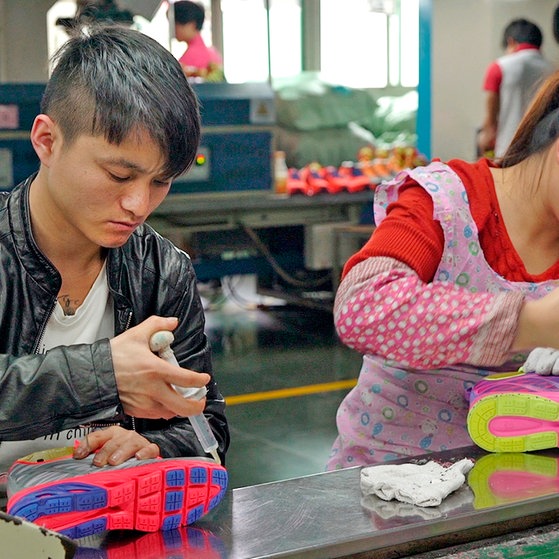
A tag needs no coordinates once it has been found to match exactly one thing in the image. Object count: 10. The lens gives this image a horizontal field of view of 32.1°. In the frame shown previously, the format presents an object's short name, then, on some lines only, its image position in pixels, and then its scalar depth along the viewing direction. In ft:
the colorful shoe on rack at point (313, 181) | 17.19
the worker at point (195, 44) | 17.10
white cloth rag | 3.92
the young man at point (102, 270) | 3.45
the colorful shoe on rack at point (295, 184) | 17.03
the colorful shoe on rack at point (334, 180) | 17.47
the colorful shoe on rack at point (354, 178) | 17.71
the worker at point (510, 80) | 17.46
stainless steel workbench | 3.48
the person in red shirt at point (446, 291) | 4.75
